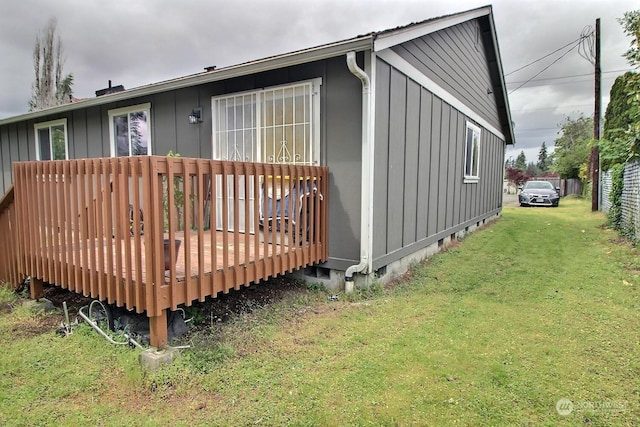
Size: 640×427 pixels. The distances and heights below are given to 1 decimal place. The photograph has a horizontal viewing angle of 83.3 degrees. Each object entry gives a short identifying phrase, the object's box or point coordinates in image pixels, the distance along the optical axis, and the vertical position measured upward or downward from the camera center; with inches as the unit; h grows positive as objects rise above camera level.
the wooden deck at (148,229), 101.4 -15.7
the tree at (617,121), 254.2 +68.9
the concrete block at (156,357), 99.3 -48.3
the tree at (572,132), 1518.5 +227.6
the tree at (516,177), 1455.5 +31.1
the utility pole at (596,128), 515.2 +80.3
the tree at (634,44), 204.4 +82.1
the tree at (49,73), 947.3 +301.8
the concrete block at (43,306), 152.3 -51.1
